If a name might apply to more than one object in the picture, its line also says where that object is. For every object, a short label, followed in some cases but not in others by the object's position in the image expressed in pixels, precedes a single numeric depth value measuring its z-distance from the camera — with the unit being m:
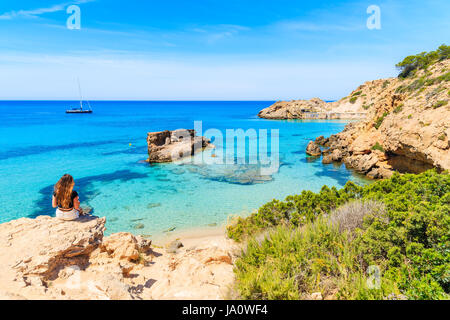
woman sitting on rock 6.36
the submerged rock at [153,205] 15.06
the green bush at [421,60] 21.70
